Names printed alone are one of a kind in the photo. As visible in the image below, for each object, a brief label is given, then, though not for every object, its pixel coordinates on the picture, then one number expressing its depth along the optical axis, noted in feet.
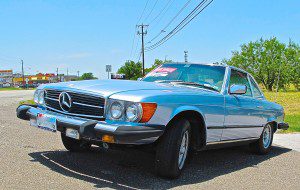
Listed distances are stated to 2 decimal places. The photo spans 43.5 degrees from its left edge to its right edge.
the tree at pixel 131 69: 231.09
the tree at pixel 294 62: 205.87
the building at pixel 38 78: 510.58
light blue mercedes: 13.52
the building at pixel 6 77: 502.13
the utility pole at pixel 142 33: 175.94
